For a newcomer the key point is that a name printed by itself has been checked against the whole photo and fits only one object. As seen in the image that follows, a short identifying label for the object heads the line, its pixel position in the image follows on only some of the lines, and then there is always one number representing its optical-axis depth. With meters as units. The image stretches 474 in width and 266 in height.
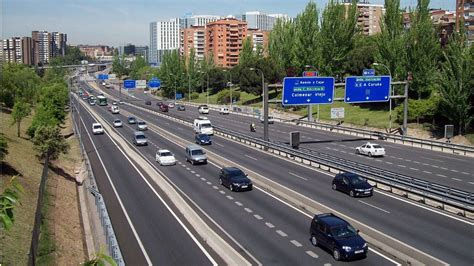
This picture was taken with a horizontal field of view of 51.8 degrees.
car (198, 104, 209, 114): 101.41
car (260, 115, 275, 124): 79.50
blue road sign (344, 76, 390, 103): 52.56
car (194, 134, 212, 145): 55.94
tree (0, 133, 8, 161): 31.22
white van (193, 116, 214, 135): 65.69
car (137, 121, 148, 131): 73.94
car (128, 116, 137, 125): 84.06
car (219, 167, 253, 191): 31.83
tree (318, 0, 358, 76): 86.94
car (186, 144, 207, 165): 42.94
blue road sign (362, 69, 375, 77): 60.51
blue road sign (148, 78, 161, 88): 125.38
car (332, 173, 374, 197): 29.66
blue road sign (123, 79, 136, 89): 120.10
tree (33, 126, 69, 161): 44.88
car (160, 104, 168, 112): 104.44
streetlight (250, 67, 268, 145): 50.59
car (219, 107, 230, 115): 101.12
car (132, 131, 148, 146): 56.28
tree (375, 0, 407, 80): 66.88
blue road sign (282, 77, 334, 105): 51.12
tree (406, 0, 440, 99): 64.75
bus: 130.12
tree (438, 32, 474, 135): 53.44
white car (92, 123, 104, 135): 70.54
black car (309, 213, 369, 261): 18.89
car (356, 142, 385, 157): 46.19
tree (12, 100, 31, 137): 56.43
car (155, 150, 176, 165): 42.69
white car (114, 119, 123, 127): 78.75
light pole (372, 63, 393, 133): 63.56
